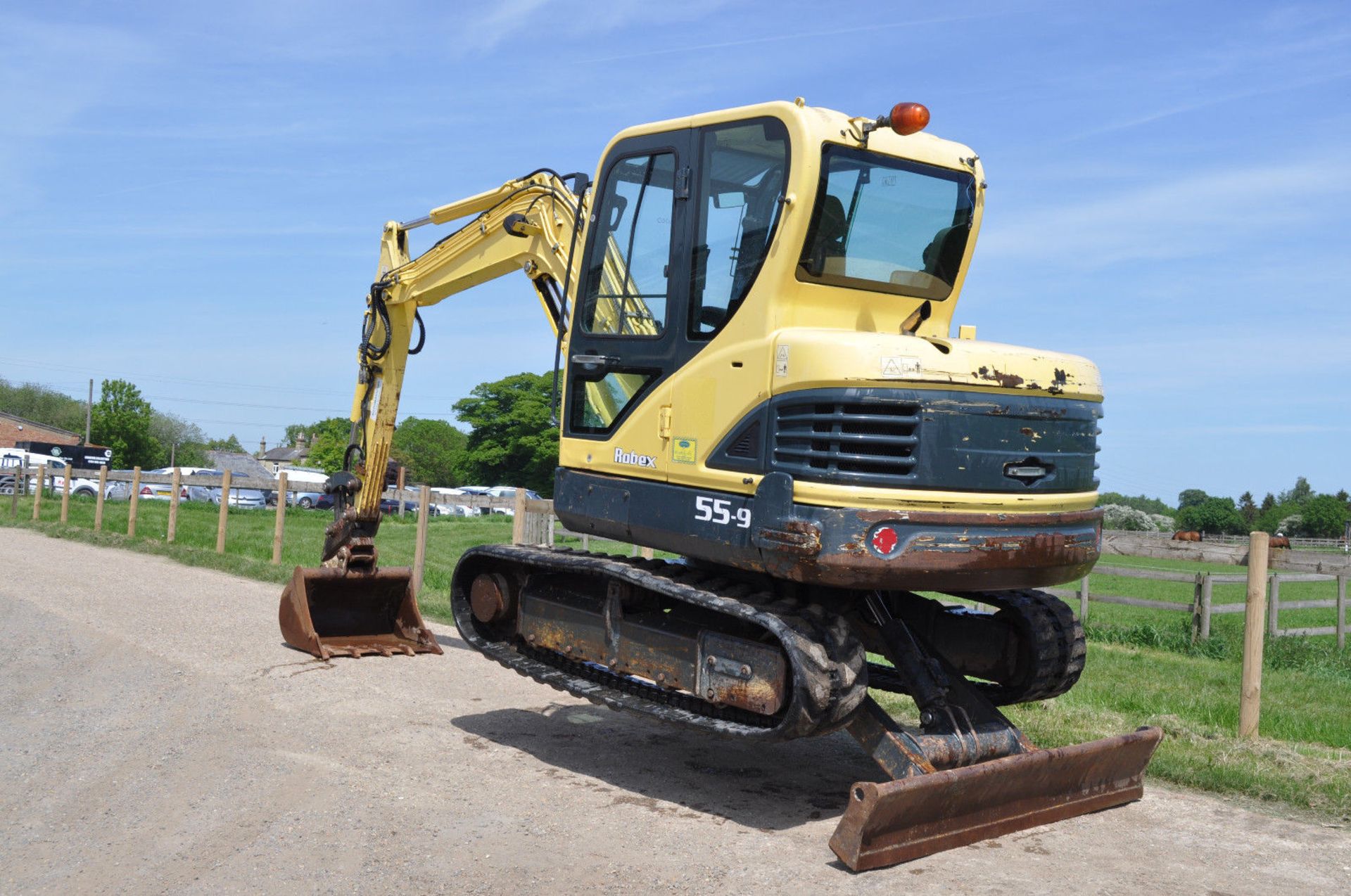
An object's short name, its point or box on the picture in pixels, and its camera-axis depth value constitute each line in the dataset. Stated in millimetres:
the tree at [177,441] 112000
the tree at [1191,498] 120612
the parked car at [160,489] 41894
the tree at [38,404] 105750
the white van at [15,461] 44269
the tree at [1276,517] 113162
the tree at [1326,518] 110375
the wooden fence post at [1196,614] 15438
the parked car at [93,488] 43144
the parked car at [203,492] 45338
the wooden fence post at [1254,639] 8430
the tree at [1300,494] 127625
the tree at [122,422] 80562
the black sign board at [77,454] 62938
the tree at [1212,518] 104625
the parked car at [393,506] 41438
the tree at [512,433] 79375
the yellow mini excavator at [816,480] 5797
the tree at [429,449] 104812
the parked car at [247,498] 46812
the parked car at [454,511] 54812
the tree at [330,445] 86438
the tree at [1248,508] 119000
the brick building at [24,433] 88938
